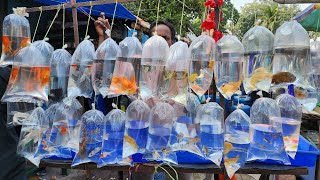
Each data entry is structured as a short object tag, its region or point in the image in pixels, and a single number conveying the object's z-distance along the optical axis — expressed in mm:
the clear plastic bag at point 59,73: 1825
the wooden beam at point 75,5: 1696
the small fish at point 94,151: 1625
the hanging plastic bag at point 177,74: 1520
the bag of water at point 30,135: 1737
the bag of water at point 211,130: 1535
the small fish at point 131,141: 1564
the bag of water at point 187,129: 1575
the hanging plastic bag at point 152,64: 1530
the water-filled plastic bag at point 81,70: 1704
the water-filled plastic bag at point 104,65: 1637
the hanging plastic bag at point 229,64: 1490
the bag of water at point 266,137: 1483
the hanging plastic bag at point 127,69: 1535
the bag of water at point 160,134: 1554
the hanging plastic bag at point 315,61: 1581
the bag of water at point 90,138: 1613
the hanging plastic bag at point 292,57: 1459
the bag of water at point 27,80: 1613
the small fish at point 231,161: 1501
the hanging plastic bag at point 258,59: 1476
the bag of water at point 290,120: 1554
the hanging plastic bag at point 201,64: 1518
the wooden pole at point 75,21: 1811
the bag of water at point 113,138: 1566
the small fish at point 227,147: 1523
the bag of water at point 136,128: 1560
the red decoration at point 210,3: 1526
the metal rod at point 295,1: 1579
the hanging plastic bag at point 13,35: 1733
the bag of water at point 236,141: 1499
